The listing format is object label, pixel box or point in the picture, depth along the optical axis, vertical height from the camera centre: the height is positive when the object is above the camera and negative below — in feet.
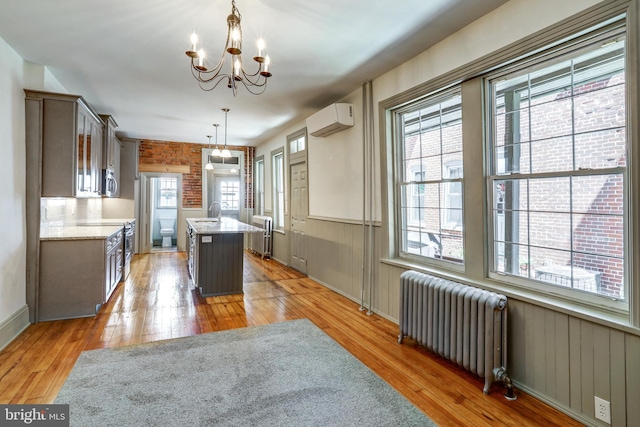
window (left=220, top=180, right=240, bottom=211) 27.61 +1.79
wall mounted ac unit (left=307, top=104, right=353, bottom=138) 13.52 +4.12
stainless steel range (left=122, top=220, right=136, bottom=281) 16.96 -1.73
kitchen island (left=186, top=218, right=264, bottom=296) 14.24 -1.96
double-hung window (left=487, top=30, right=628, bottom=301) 6.24 +0.96
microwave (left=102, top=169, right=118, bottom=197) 16.75 +1.76
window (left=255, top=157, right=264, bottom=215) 26.73 +2.36
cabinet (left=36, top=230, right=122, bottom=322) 11.41 -2.24
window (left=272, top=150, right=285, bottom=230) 23.04 +1.74
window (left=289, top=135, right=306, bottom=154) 18.98 +4.29
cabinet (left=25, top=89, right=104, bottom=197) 10.96 +2.67
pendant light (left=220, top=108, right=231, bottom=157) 16.80 +3.61
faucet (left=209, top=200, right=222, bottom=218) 26.48 +0.26
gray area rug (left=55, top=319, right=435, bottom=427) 6.42 -3.93
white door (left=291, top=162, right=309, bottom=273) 18.86 +0.00
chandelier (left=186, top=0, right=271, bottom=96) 6.18 +3.28
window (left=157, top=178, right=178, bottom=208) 28.89 +1.98
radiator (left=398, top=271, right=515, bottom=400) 7.39 -2.72
